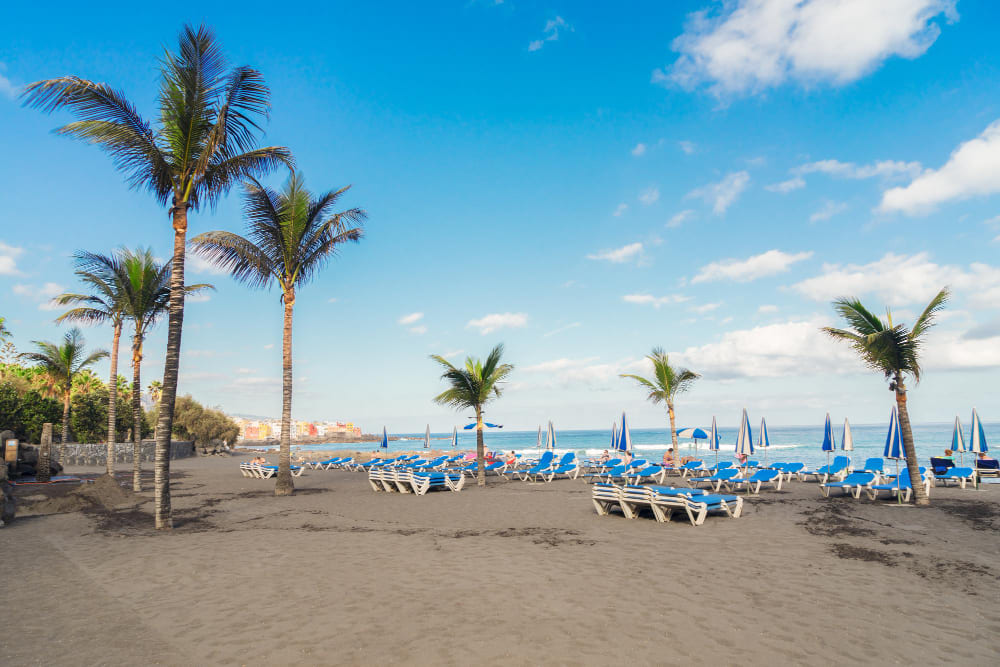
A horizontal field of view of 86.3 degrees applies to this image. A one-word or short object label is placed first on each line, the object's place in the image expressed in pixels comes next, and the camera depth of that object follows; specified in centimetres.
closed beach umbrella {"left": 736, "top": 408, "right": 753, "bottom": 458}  1970
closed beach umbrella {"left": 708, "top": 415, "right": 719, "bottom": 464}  2297
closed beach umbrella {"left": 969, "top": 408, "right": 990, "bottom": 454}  1683
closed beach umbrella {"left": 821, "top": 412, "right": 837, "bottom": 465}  2006
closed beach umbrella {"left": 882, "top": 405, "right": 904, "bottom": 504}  1470
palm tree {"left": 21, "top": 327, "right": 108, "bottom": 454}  2355
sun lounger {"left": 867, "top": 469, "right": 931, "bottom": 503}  1290
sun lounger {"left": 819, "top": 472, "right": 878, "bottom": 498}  1358
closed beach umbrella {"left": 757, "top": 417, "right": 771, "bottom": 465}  2256
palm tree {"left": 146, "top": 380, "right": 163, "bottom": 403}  4942
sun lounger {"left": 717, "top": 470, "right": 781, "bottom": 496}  1506
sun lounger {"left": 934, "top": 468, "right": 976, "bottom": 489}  1534
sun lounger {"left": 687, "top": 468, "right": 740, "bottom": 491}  1498
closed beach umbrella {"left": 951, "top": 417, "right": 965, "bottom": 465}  1809
